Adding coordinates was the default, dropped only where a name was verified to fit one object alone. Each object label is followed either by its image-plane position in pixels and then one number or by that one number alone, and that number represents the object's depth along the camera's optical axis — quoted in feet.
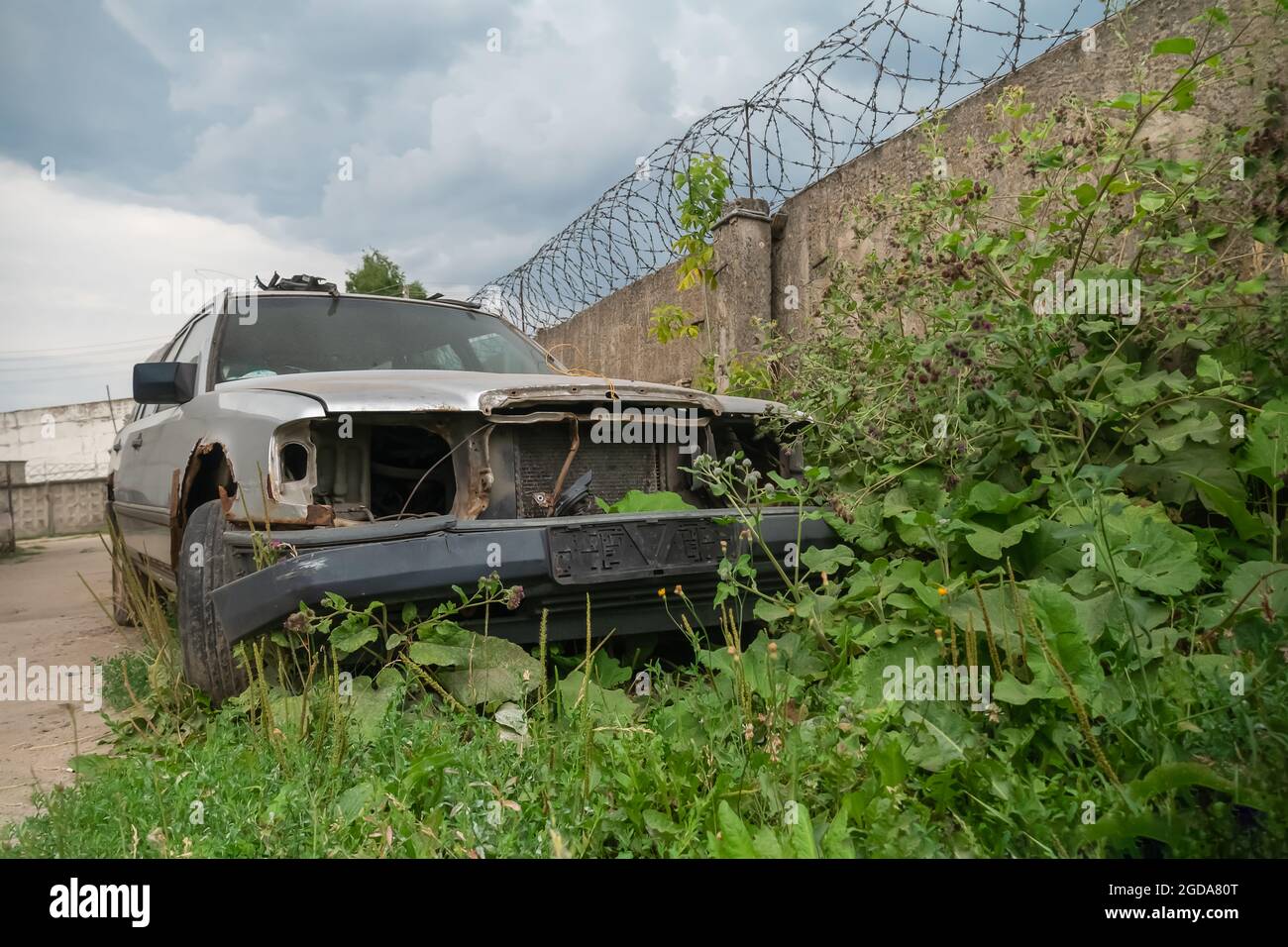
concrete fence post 18.26
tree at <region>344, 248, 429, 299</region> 64.23
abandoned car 6.91
